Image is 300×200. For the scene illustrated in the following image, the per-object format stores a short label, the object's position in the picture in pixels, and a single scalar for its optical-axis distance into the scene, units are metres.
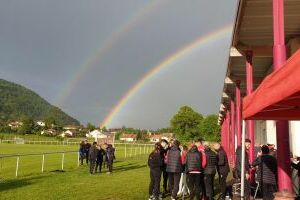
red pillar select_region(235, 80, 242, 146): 18.26
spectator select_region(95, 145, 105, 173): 23.03
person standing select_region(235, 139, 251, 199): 10.16
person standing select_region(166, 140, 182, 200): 12.16
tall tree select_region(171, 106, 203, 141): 104.50
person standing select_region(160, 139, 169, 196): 13.39
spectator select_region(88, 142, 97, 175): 21.42
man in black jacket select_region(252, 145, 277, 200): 8.58
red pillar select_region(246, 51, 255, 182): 13.71
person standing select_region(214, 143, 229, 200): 11.87
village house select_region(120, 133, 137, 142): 158.20
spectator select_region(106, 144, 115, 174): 22.74
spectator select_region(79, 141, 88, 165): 27.54
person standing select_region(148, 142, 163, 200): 12.24
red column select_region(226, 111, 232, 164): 33.75
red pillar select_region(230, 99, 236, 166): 24.97
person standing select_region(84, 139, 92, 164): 27.62
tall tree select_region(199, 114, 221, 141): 110.58
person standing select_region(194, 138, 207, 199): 11.33
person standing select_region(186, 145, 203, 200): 11.32
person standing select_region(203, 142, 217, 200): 11.42
